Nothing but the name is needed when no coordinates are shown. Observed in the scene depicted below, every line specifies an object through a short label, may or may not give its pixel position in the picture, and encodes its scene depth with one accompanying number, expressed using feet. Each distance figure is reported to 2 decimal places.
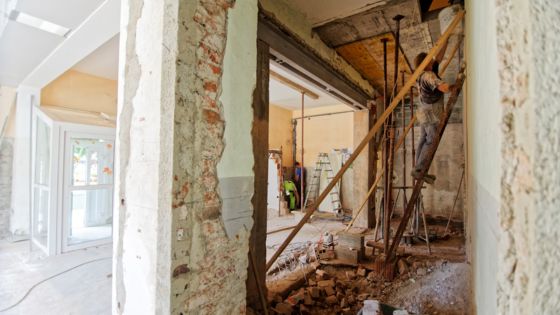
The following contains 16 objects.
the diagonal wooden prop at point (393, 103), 6.36
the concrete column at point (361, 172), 17.17
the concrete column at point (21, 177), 14.98
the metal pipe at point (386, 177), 10.27
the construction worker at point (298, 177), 29.19
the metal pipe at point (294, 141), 30.40
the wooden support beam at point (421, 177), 6.67
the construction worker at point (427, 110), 8.19
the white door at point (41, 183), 13.44
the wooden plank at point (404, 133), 9.74
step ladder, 27.04
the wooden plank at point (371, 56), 11.79
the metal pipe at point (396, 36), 9.36
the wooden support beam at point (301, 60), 7.98
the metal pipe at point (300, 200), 25.93
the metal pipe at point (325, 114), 26.46
